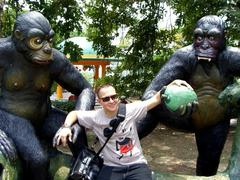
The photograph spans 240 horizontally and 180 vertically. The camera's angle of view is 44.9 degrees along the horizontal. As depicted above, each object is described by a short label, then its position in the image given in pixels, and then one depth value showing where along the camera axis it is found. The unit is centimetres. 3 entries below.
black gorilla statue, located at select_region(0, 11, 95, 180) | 182
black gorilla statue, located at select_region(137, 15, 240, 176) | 204
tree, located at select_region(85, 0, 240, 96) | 601
